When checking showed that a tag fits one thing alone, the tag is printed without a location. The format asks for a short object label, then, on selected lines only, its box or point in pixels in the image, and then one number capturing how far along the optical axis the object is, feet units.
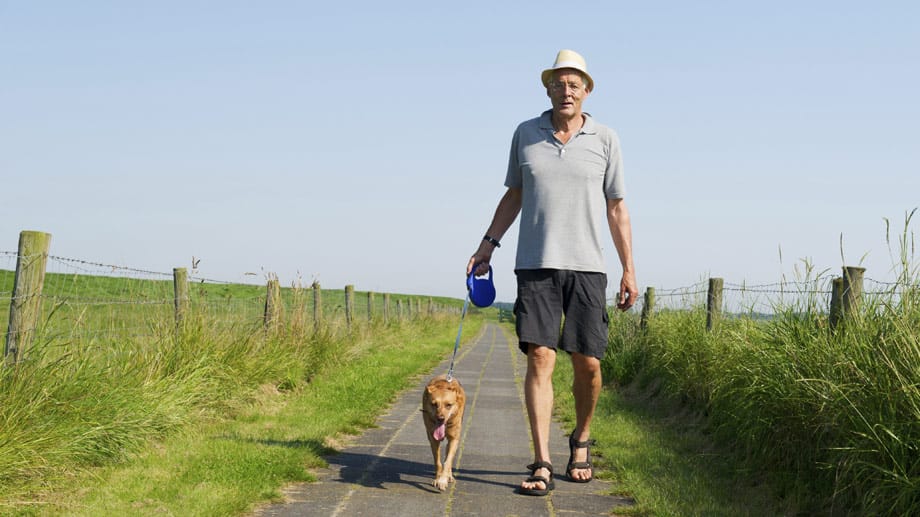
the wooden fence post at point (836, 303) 18.29
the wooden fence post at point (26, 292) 17.24
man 16.28
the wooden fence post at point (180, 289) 26.12
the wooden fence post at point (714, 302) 27.28
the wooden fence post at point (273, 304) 32.71
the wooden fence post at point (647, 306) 37.27
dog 16.39
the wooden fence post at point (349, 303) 53.88
